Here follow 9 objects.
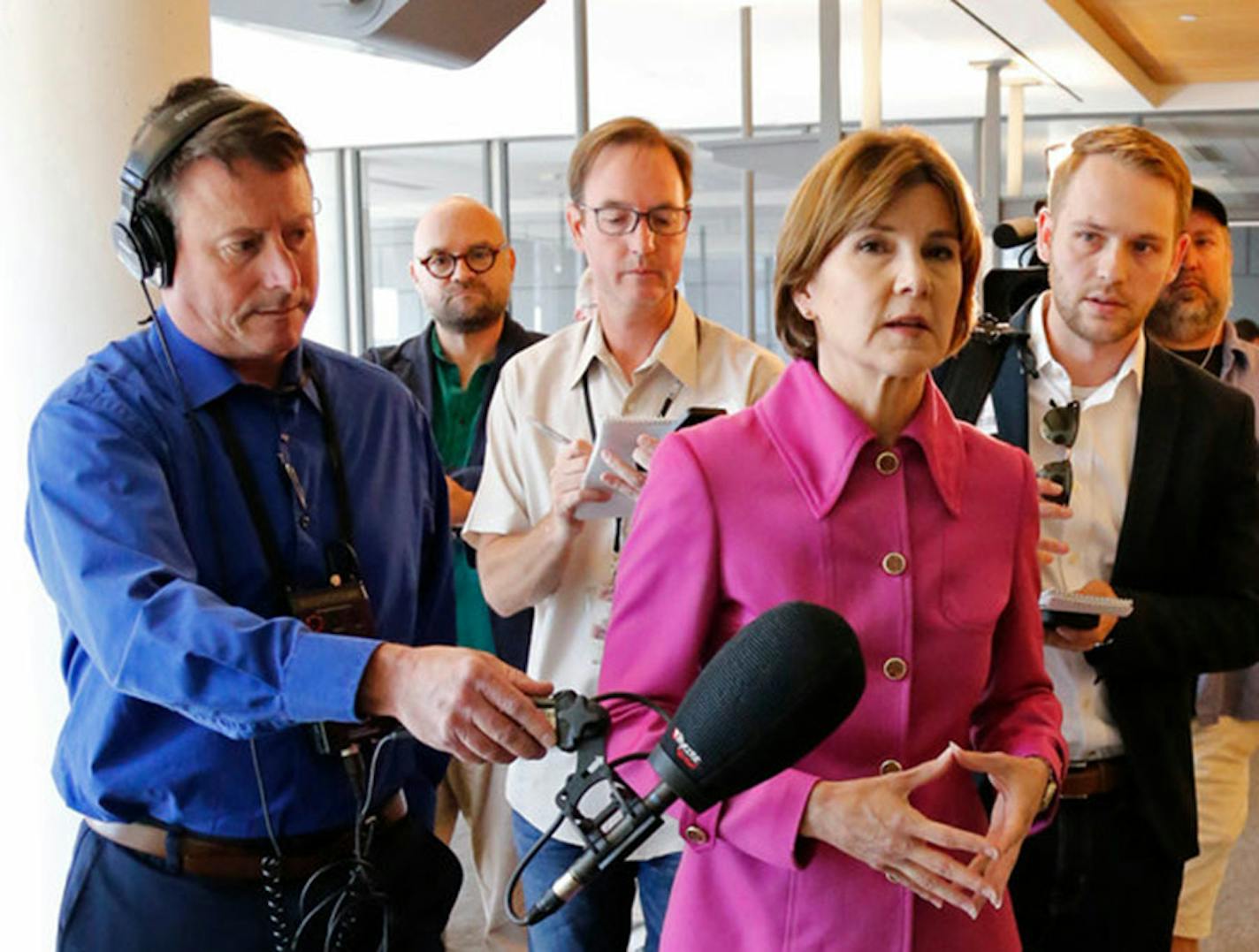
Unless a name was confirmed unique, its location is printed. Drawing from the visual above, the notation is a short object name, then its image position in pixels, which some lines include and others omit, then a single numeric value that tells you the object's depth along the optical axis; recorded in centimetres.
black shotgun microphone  134
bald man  405
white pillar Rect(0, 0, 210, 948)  258
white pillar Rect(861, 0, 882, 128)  757
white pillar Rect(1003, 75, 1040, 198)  1190
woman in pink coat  161
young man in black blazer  228
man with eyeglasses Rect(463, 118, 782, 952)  248
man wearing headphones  172
